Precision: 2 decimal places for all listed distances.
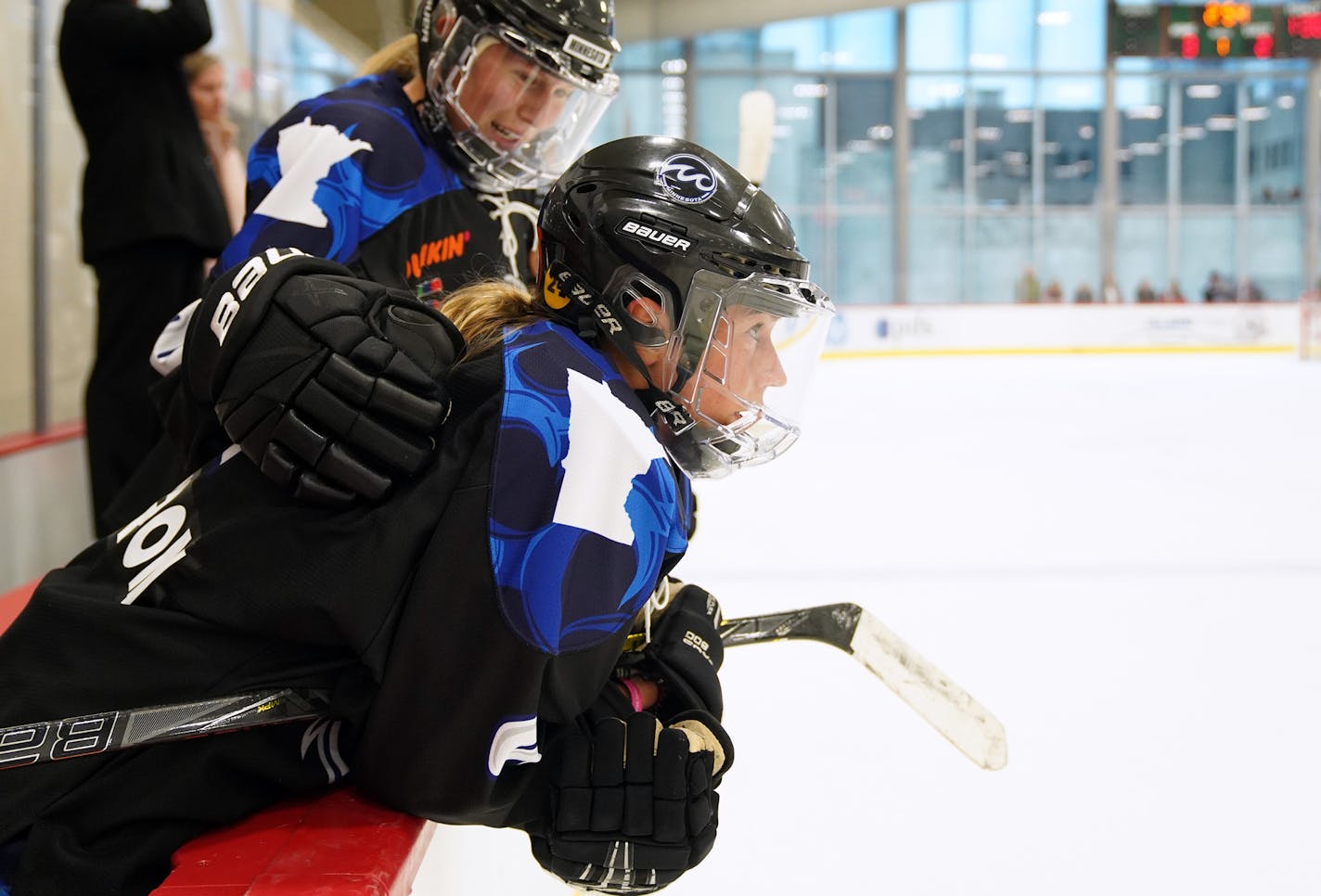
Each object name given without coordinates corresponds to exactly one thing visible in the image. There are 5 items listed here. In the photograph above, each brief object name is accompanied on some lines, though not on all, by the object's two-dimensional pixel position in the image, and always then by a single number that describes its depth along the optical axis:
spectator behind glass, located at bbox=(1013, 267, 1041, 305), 14.41
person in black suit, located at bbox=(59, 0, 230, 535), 2.55
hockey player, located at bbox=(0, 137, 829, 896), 0.94
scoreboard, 13.73
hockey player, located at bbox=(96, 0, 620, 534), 1.57
